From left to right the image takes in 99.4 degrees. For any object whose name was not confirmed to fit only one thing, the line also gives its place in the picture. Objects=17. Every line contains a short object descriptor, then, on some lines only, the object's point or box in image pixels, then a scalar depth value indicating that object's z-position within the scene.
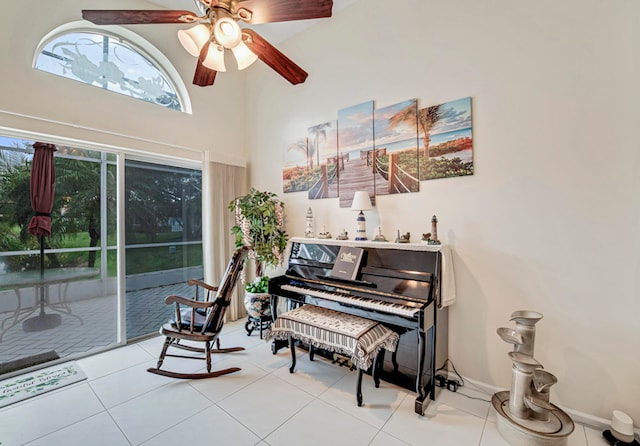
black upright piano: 1.99
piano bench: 1.98
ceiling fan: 1.61
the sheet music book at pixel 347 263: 2.41
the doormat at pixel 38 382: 2.12
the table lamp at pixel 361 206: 2.60
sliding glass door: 2.44
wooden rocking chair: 2.34
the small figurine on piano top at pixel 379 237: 2.56
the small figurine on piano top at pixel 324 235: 2.99
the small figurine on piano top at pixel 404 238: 2.44
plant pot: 3.20
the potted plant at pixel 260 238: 3.22
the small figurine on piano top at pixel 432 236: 2.25
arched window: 2.59
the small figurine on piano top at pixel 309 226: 3.15
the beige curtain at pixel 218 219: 3.50
